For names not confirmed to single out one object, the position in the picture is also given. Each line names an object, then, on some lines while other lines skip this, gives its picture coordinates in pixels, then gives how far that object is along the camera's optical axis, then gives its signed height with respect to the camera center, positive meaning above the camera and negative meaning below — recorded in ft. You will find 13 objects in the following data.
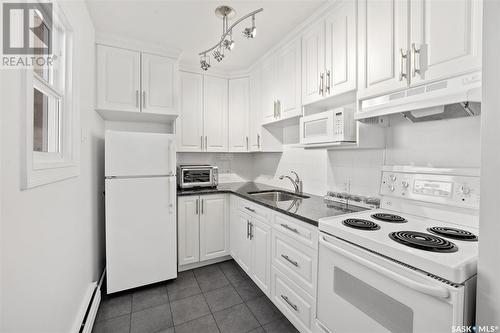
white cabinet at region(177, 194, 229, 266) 8.29 -2.50
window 3.54 +1.02
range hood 3.35 +1.11
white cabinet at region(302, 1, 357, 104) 5.28 +2.89
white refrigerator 6.82 -1.49
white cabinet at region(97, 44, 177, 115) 7.28 +2.83
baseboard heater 5.11 -3.78
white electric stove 2.76 -1.33
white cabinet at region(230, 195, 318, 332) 4.89 -2.53
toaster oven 8.84 -0.52
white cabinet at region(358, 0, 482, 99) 3.44 +2.22
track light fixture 5.30 +4.08
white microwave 5.33 +0.97
